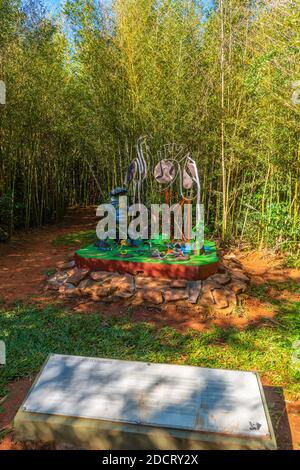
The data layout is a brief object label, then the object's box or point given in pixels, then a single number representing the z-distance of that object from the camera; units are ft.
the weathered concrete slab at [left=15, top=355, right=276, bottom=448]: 7.07
